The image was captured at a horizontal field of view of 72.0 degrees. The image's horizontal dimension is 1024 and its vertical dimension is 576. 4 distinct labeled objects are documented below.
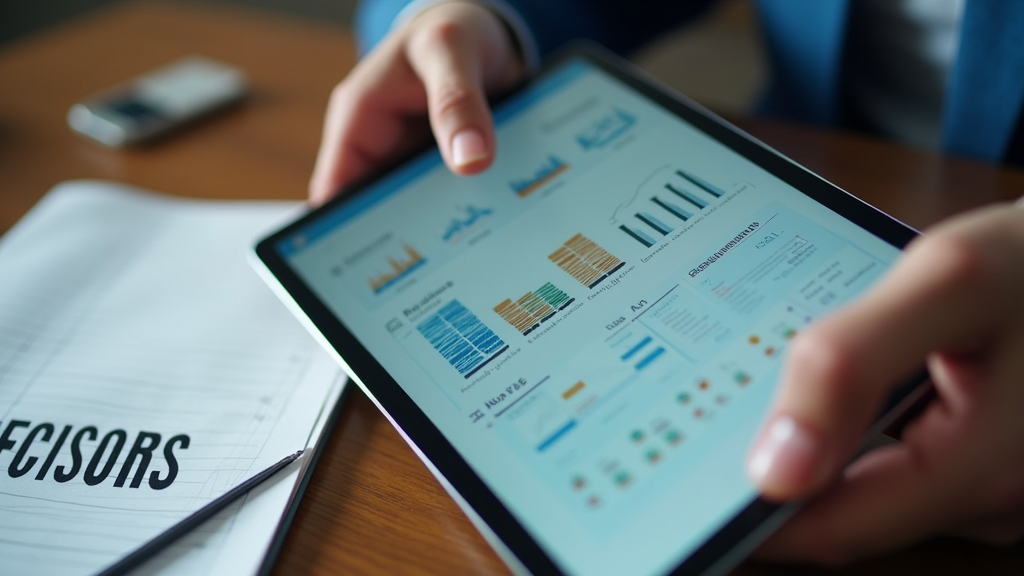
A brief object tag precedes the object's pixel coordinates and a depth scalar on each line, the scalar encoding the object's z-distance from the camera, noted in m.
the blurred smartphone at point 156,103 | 0.73
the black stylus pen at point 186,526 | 0.36
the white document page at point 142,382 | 0.38
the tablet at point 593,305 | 0.31
